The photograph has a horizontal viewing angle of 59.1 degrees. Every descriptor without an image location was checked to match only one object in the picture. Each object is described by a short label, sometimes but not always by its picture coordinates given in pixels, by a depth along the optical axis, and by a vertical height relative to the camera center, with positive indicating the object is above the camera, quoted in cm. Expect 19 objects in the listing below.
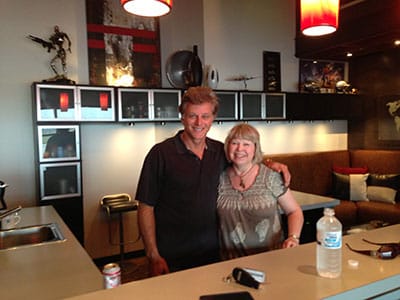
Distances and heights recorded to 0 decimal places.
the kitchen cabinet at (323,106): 457 +34
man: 170 -32
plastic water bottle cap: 119 -45
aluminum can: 116 -47
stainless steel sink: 217 -62
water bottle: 110 -36
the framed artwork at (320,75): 486 +81
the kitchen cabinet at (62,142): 329 -6
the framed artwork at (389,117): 475 +18
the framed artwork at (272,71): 455 +80
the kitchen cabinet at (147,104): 362 +31
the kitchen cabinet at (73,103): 327 +31
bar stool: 367 -76
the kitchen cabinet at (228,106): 405 +31
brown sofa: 414 -52
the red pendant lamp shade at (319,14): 256 +86
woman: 163 -33
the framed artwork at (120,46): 390 +101
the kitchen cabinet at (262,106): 420 +33
